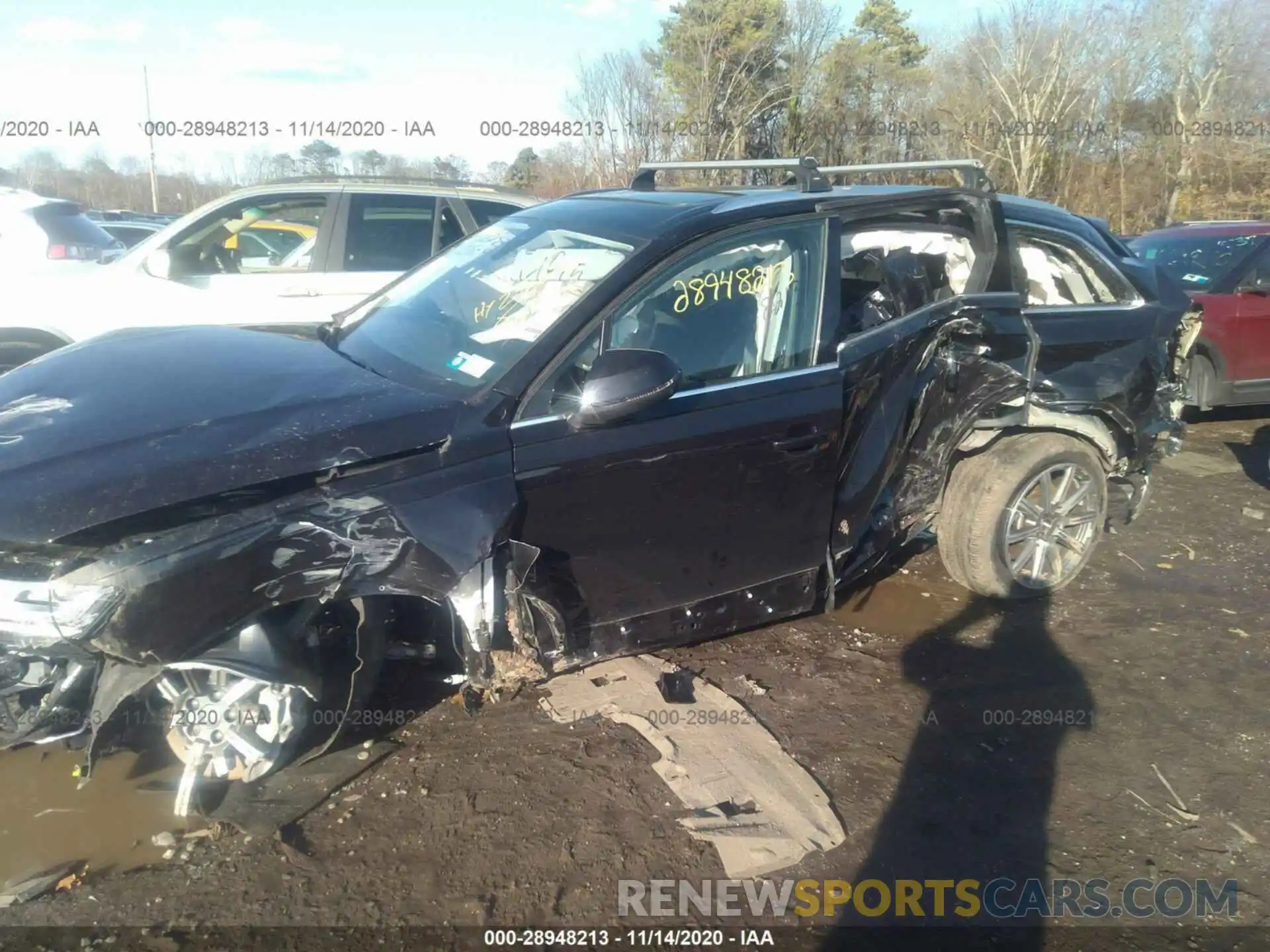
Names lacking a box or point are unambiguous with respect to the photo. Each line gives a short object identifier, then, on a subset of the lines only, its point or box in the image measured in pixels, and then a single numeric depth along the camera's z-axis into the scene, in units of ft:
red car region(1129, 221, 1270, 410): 26.00
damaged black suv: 8.52
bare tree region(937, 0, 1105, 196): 80.69
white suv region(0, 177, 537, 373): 20.77
